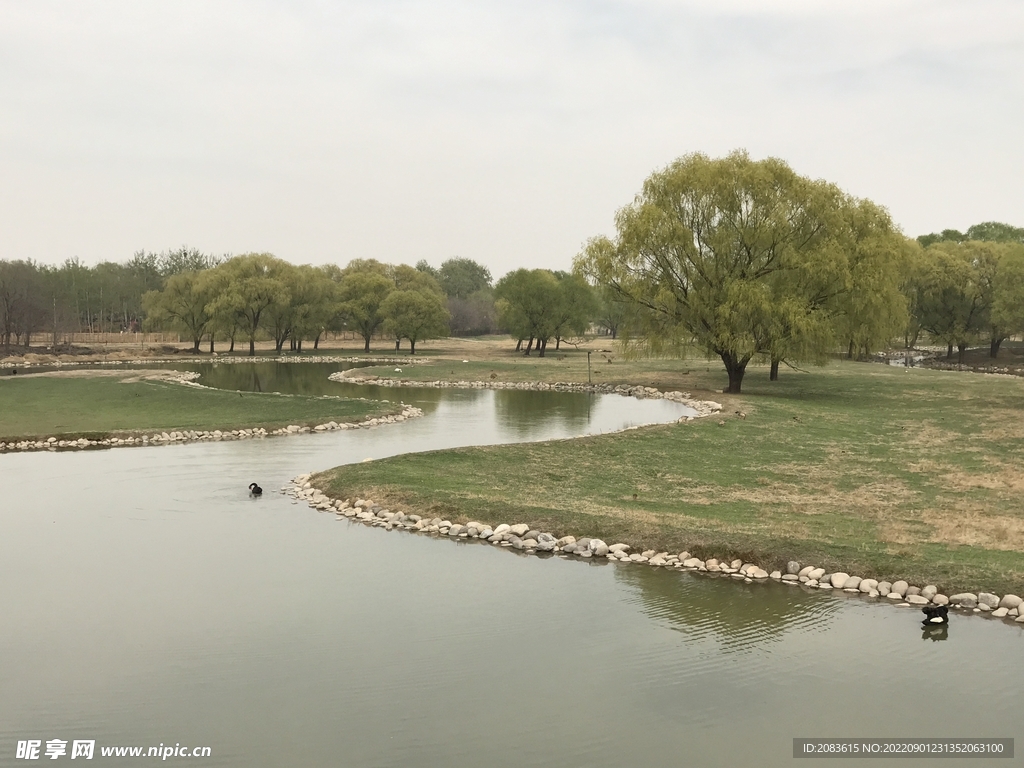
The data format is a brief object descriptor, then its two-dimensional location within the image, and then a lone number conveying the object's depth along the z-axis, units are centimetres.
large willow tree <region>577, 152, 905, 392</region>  4512
